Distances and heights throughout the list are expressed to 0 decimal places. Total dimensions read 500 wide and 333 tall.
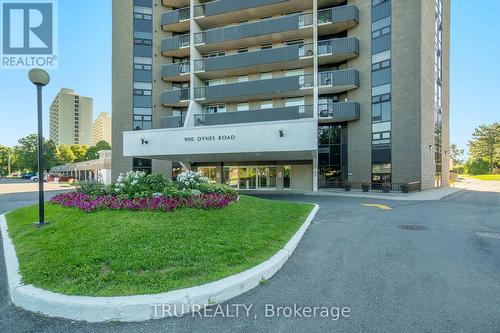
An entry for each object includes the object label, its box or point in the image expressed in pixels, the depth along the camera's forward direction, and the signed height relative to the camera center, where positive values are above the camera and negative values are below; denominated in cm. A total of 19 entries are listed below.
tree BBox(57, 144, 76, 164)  9804 +371
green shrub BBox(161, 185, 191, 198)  810 -87
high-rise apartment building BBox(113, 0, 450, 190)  2344 +792
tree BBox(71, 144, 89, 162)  10369 +468
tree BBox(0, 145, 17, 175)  9441 +223
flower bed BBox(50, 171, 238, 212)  784 -98
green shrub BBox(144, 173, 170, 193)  901 -63
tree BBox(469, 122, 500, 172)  6769 +492
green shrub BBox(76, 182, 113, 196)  934 -89
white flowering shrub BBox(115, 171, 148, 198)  867 -69
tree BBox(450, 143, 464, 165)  11063 +408
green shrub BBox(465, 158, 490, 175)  7000 -86
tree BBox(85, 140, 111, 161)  10006 +524
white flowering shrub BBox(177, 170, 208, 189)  948 -59
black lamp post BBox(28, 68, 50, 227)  787 +179
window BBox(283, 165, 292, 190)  2694 -133
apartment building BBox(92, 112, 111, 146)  18309 +2468
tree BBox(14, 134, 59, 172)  6538 +296
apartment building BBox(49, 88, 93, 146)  15525 +2699
